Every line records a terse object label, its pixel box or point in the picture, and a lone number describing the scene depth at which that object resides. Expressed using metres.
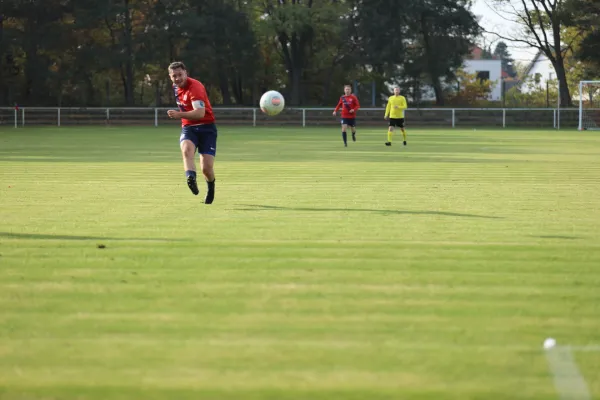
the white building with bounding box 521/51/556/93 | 89.74
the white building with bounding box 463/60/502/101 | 115.06
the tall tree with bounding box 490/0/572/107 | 64.06
